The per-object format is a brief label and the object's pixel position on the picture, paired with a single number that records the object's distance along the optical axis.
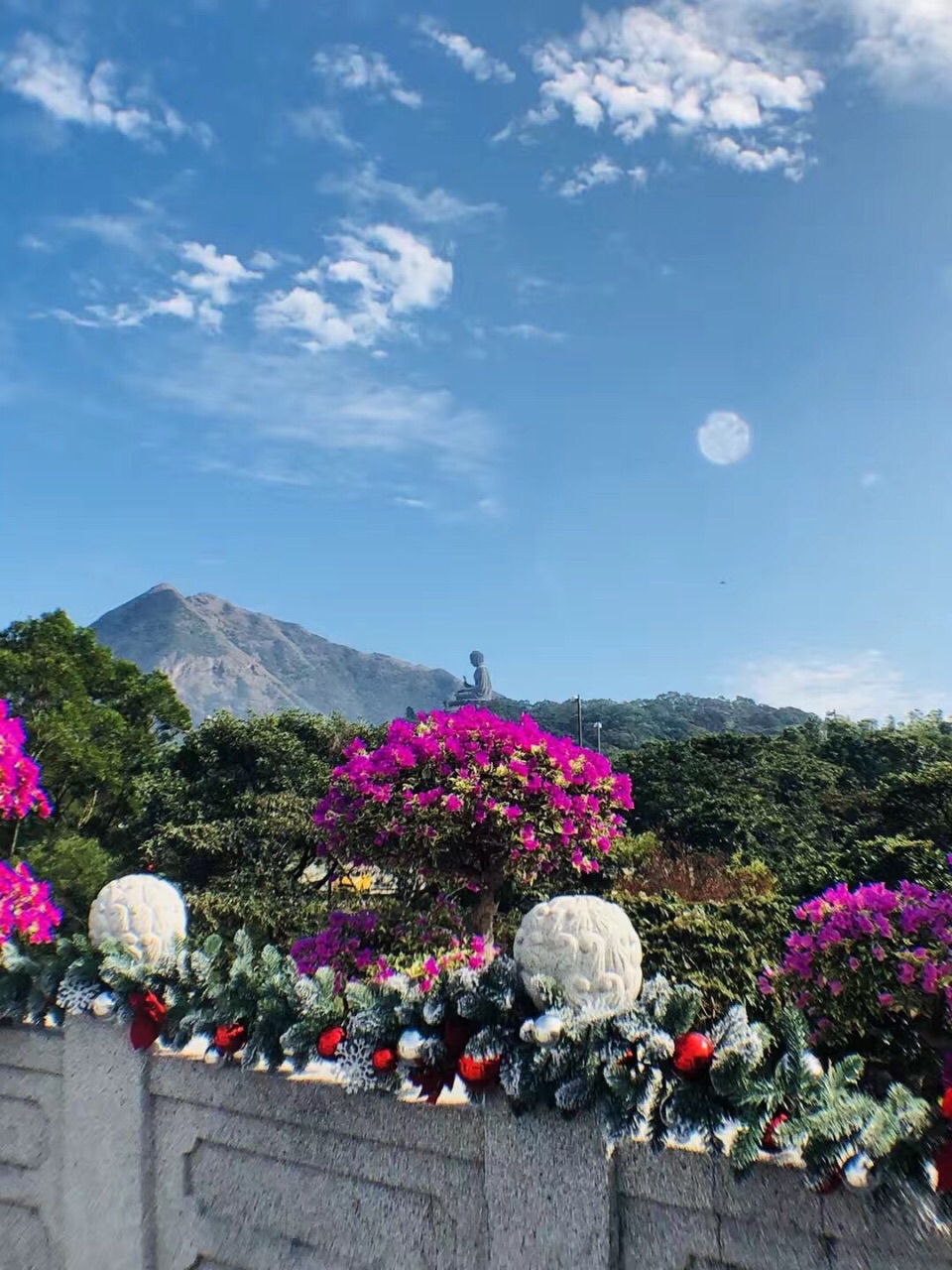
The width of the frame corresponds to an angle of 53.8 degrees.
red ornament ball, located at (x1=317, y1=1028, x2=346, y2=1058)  2.51
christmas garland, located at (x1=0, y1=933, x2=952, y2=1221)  1.89
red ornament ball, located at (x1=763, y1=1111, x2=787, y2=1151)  1.95
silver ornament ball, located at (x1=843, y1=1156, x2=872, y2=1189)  1.84
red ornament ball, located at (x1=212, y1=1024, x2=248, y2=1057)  2.70
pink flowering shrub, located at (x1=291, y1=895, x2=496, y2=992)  5.97
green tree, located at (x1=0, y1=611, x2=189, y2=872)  12.77
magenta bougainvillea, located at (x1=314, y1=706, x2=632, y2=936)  6.12
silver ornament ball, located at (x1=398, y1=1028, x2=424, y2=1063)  2.37
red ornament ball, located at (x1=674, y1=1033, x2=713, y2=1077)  2.11
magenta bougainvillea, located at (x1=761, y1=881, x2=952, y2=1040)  3.54
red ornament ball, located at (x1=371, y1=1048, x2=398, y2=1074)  2.42
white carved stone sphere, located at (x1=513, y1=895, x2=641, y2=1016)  2.37
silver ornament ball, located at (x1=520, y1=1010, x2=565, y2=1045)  2.23
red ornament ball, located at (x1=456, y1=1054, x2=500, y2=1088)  2.26
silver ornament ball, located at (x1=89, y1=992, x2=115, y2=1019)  2.95
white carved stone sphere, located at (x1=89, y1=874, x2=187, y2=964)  3.09
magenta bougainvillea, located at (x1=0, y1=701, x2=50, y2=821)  4.32
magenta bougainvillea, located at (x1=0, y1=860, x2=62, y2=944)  3.74
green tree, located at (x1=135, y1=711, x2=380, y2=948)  10.14
